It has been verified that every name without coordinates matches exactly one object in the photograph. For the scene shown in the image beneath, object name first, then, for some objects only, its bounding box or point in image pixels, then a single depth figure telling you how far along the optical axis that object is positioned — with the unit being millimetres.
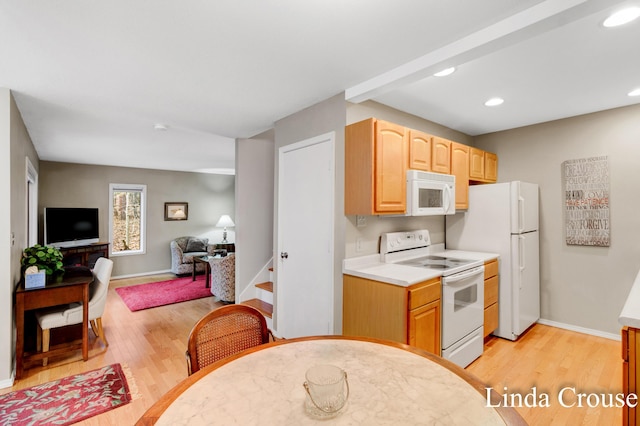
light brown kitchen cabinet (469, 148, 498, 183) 3498
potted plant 2879
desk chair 2766
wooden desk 2547
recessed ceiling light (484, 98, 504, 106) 2807
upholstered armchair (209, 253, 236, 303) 4527
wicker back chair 1356
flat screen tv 5559
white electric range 2453
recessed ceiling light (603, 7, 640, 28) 1578
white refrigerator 3188
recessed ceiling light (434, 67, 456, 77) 2170
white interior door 2707
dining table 878
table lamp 7434
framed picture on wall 7015
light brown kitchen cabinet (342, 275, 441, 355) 2156
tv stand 5509
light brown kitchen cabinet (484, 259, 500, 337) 3021
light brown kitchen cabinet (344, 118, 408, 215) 2373
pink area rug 4706
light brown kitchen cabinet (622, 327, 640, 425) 1314
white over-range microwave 2619
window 6465
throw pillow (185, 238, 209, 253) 6879
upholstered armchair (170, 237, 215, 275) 6461
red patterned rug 2082
